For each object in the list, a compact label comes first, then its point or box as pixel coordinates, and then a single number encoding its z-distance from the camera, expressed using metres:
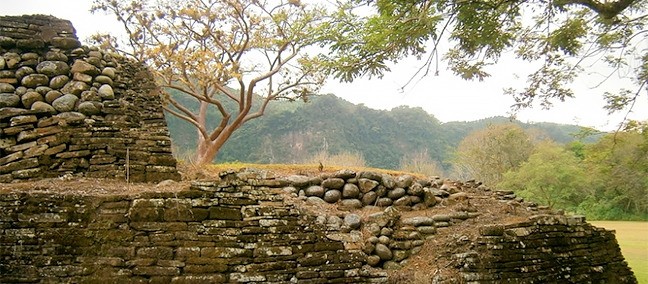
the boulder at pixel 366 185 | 6.82
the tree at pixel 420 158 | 17.15
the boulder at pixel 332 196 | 6.53
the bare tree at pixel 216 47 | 11.65
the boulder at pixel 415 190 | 7.10
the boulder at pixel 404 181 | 7.08
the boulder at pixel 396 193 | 6.95
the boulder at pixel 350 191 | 6.66
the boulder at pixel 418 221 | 6.14
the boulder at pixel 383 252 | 5.51
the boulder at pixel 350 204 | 6.45
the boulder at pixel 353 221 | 5.60
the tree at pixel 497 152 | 19.12
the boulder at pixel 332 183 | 6.69
